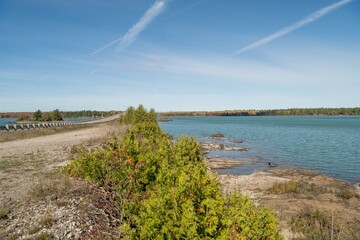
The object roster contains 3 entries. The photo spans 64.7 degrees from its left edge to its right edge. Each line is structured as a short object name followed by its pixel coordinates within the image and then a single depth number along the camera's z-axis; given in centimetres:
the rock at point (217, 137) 6288
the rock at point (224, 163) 3025
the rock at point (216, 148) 4353
